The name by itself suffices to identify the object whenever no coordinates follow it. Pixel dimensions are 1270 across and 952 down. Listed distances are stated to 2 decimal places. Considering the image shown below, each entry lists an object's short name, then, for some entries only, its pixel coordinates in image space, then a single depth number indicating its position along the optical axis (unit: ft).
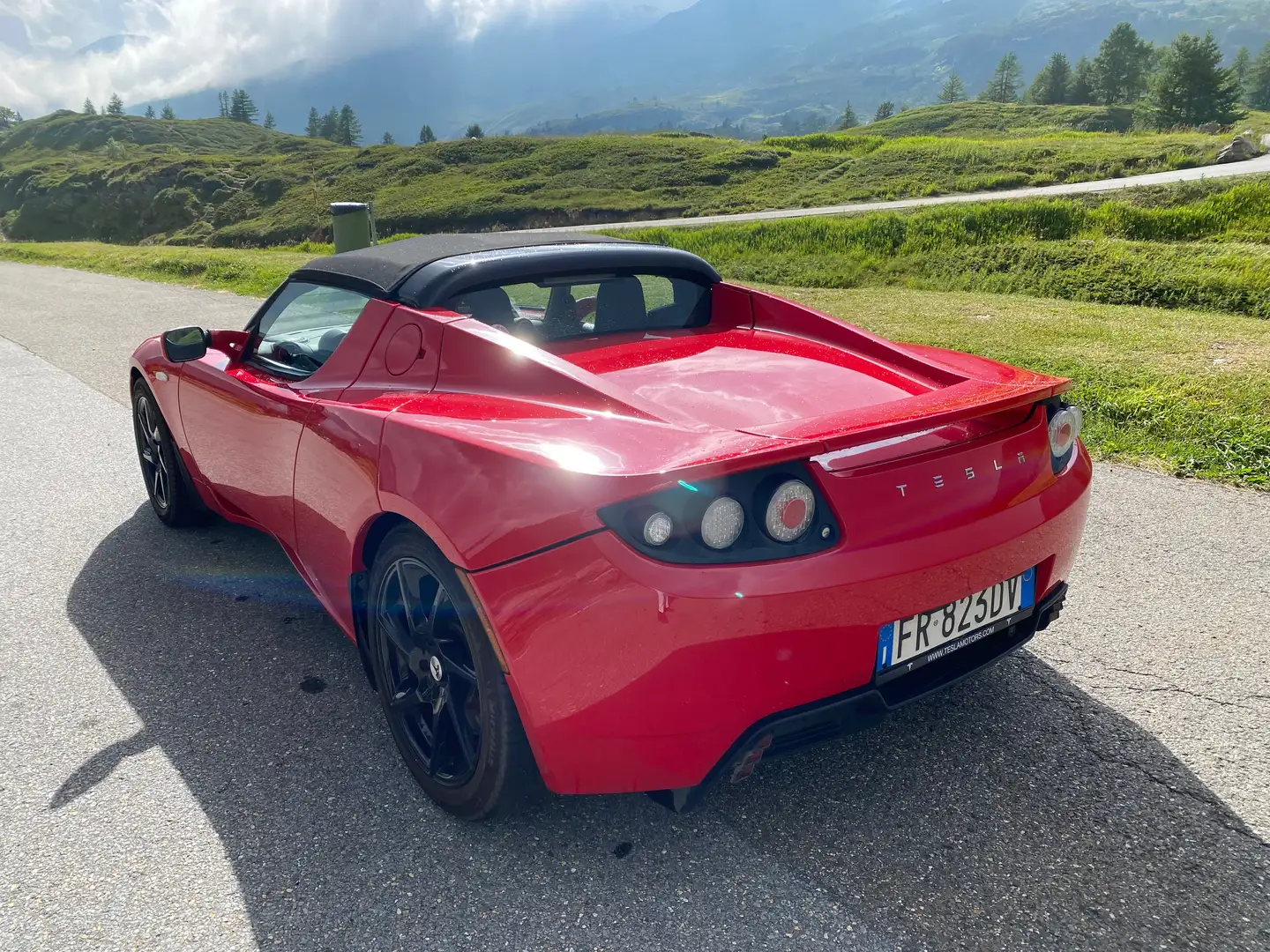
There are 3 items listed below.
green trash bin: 38.86
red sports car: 5.77
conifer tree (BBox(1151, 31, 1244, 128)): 191.62
